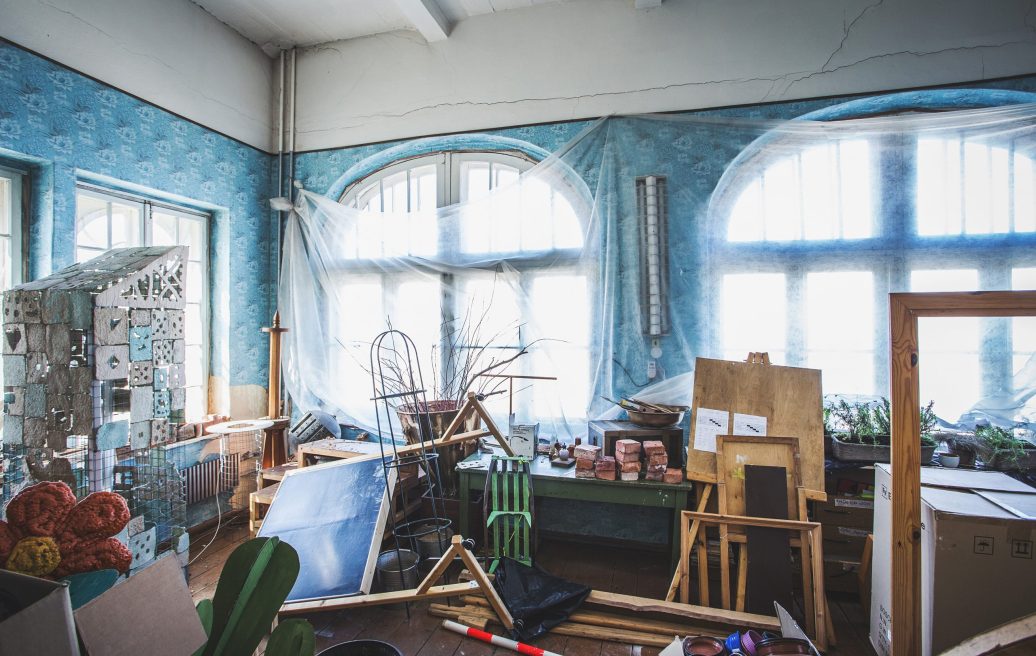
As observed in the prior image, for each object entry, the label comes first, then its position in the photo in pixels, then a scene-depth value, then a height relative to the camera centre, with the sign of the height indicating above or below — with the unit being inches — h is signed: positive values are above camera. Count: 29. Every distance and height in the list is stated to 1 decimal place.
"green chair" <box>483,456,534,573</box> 111.6 -37.1
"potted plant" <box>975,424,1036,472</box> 101.0 -22.1
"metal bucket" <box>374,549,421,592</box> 102.2 -47.4
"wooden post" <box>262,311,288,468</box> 144.0 -23.6
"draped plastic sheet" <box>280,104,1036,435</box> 113.2 +21.5
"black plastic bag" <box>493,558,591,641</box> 93.9 -49.6
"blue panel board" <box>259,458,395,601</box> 96.7 -37.9
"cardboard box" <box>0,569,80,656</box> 30.5 -17.6
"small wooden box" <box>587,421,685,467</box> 116.1 -22.2
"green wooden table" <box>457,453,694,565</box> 106.7 -32.6
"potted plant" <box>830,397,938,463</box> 105.4 -19.8
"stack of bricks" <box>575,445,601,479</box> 112.3 -27.5
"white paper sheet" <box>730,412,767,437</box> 107.3 -18.2
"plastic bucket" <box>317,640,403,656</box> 75.2 -46.0
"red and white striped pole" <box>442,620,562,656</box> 85.7 -52.6
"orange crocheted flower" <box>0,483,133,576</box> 43.1 -17.3
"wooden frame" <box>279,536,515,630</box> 92.2 -47.2
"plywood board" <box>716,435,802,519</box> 101.1 -24.4
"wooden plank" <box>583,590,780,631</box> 89.8 -49.8
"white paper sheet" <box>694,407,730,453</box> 108.8 -18.8
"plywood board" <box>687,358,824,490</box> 104.6 -13.2
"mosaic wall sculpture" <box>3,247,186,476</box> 58.5 -2.8
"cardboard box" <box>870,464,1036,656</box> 68.6 -30.8
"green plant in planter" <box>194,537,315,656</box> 52.6 -28.7
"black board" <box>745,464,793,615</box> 95.4 -39.9
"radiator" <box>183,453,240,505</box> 136.3 -38.4
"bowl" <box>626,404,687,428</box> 115.6 -18.0
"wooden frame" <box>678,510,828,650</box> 89.4 -37.1
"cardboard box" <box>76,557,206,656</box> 36.4 -20.9
